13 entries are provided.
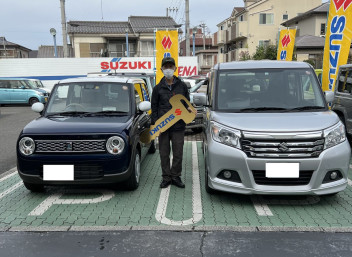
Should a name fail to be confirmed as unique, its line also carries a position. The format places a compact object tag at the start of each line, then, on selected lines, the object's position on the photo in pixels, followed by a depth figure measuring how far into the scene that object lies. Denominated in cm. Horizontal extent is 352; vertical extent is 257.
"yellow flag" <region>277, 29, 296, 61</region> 1312
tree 2911
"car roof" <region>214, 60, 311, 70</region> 470
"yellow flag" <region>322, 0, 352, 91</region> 700
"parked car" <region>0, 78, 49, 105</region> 1823
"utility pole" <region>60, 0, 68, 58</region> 2076
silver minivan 365
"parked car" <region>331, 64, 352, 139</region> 662
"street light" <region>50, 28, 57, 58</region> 2194
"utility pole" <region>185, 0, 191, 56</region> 2242
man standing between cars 460
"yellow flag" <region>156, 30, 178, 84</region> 991
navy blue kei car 401
